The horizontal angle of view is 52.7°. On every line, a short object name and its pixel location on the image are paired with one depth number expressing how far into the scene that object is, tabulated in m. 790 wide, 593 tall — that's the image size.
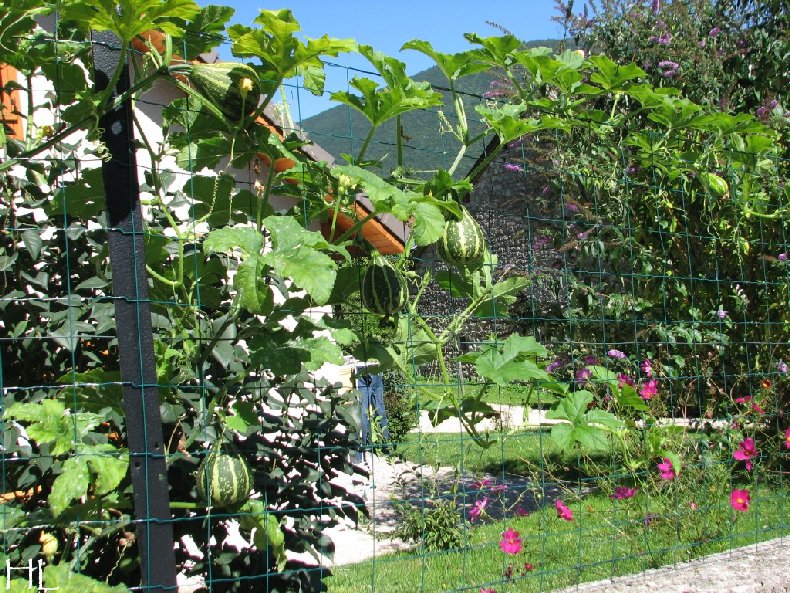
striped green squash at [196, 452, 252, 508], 1.84
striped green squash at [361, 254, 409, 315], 2.16
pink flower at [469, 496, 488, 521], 3.51
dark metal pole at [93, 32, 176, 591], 1.86
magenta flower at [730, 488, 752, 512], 3.37
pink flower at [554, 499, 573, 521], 3.19
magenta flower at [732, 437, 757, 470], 3.79
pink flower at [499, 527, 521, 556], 2.98
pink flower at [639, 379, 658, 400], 3.80
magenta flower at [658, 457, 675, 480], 3.44
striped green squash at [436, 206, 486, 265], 2.34
